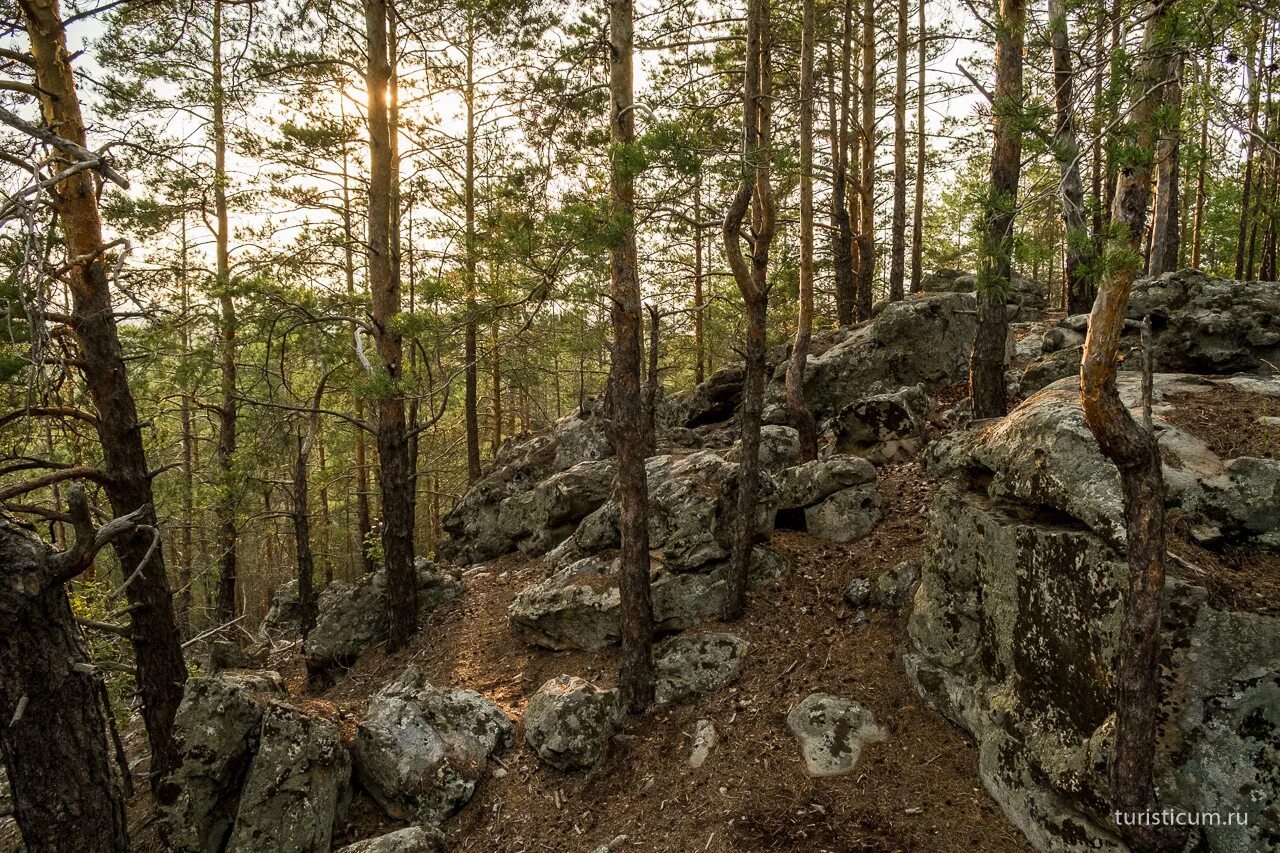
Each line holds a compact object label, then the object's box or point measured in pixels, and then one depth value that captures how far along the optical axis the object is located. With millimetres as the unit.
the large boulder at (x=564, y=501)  11312
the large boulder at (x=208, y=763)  5141
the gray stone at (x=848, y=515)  8062
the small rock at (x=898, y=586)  6559
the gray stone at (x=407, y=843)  5133
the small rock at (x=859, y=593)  6887
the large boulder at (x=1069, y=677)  3535
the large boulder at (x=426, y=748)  5820
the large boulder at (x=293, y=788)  5129
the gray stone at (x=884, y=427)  9750
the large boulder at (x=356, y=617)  9383
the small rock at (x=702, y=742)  5779
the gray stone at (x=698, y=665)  6617
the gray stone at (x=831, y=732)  5312
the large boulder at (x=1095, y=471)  4266
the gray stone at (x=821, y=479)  8453
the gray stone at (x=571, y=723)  6113
